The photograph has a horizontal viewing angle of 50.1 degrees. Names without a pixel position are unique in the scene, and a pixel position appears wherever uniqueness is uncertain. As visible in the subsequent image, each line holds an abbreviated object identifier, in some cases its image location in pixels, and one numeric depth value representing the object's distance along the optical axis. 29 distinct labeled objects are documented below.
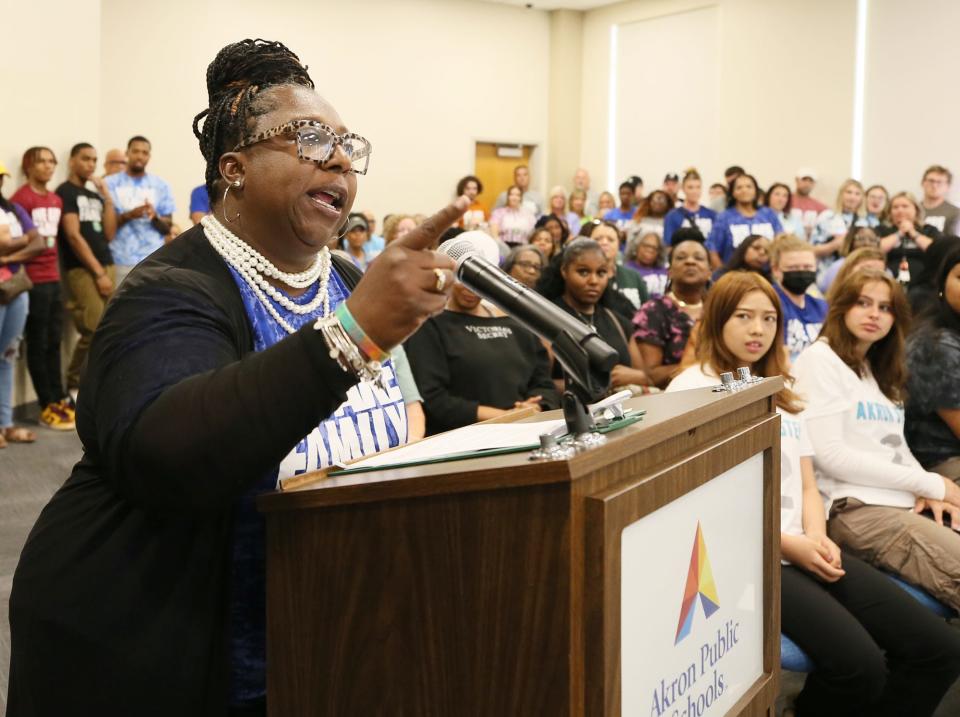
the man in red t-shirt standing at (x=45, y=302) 6.54
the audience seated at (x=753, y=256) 6.05
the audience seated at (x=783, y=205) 10.59
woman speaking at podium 1.00
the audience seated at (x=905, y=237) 7.58
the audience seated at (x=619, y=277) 5.19
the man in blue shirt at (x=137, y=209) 7.74
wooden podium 0.96
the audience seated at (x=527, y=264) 4.92
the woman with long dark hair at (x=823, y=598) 2.51
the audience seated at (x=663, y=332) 4.54
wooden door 13.41
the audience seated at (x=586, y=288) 4.48
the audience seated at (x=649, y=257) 7.33
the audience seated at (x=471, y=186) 11.84
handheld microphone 0.98
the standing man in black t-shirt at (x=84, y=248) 7.18
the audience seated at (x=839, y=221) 10.11
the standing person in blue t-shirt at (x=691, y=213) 9.80
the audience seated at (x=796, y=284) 4.92
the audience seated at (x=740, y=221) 9.66
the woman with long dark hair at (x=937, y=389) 3.36
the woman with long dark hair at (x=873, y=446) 2.88
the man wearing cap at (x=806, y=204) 10.90
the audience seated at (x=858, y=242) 7.54
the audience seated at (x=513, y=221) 11.84
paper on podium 1.08
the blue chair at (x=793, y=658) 2.51
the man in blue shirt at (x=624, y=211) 11.59
